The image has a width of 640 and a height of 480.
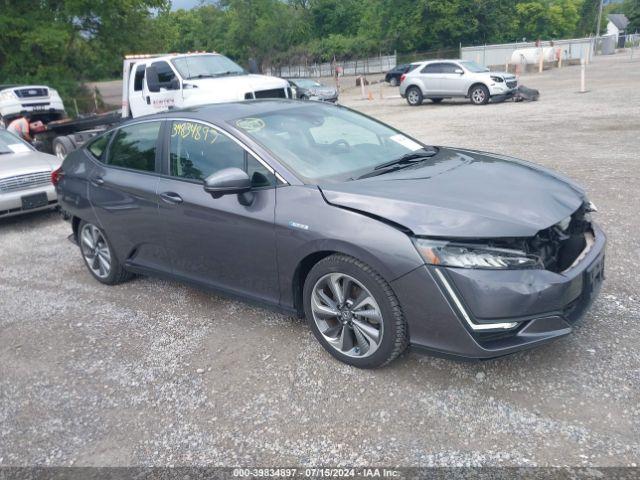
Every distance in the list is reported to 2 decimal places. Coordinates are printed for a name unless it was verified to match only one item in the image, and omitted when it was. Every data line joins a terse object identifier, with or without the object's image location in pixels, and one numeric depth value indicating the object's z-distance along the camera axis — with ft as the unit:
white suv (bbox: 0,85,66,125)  49.65
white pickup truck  38.01
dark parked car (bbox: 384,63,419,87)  122.37
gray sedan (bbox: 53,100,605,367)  9.94
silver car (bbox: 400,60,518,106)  66.05
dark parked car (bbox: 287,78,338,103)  82.16
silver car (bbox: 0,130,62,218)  24.79
